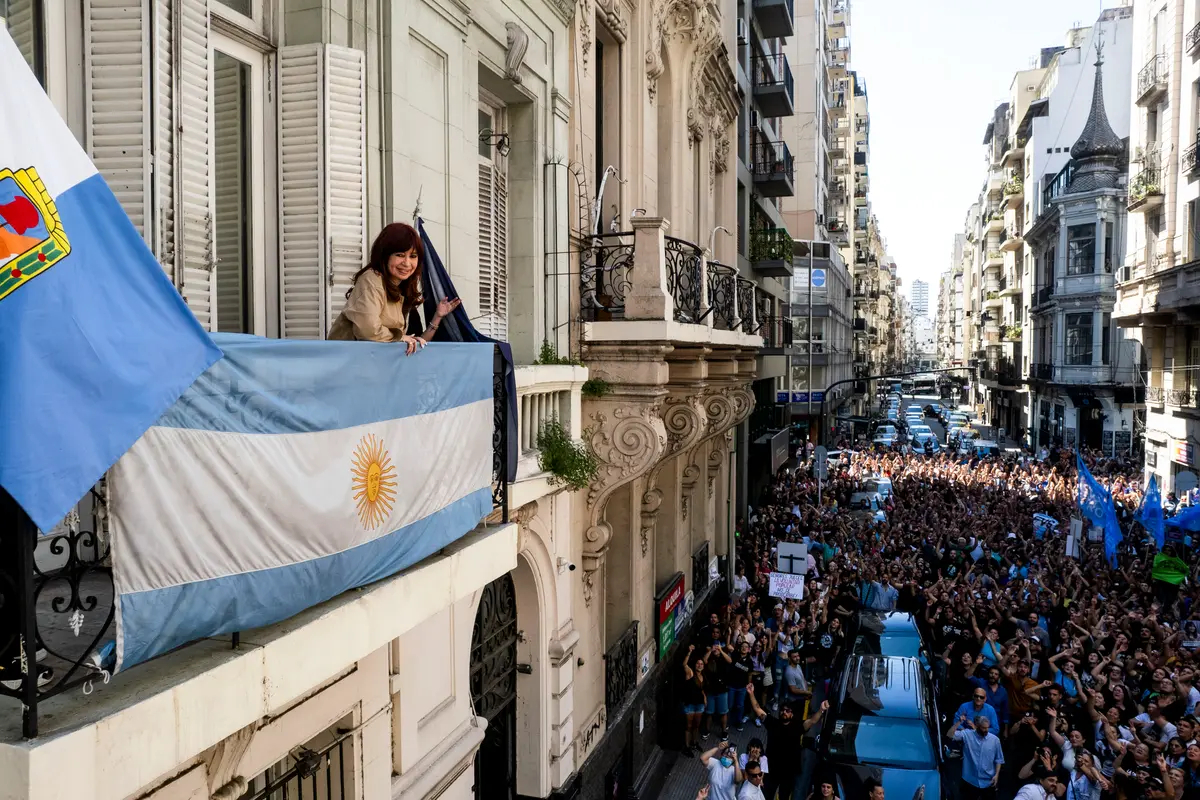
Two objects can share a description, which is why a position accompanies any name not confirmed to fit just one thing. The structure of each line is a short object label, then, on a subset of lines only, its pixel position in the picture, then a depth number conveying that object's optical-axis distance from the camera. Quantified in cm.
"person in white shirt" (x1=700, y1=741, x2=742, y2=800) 962
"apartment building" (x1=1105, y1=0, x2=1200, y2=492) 2902
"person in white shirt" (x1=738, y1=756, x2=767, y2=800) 935
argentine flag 299
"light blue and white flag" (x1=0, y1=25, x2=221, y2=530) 251
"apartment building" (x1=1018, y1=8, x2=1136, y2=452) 4631
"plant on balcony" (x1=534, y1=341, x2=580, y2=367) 883
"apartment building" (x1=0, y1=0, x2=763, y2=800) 376
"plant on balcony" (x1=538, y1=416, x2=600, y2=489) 850
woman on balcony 460
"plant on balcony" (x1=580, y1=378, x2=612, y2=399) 966
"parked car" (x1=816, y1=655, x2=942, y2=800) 995
